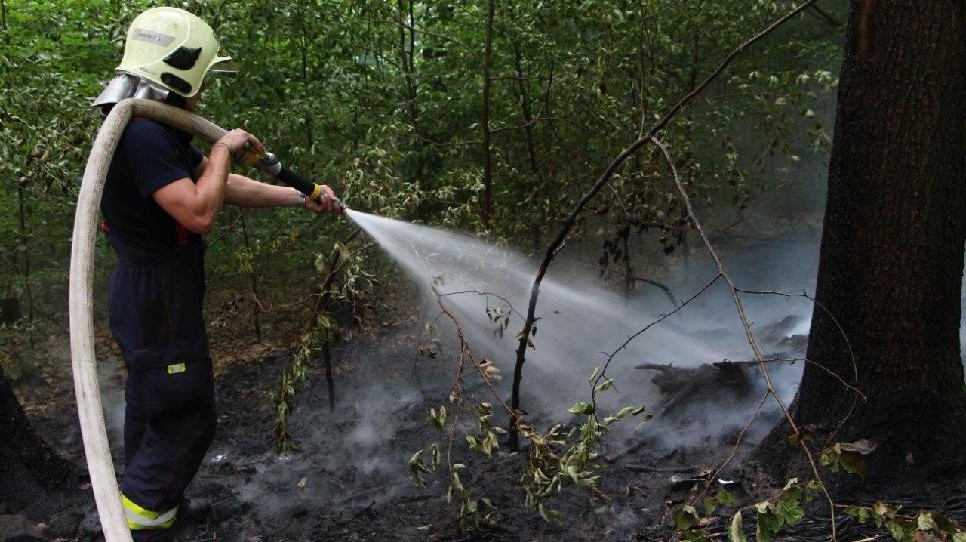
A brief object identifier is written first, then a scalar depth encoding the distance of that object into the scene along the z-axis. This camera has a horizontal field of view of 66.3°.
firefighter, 2.67
